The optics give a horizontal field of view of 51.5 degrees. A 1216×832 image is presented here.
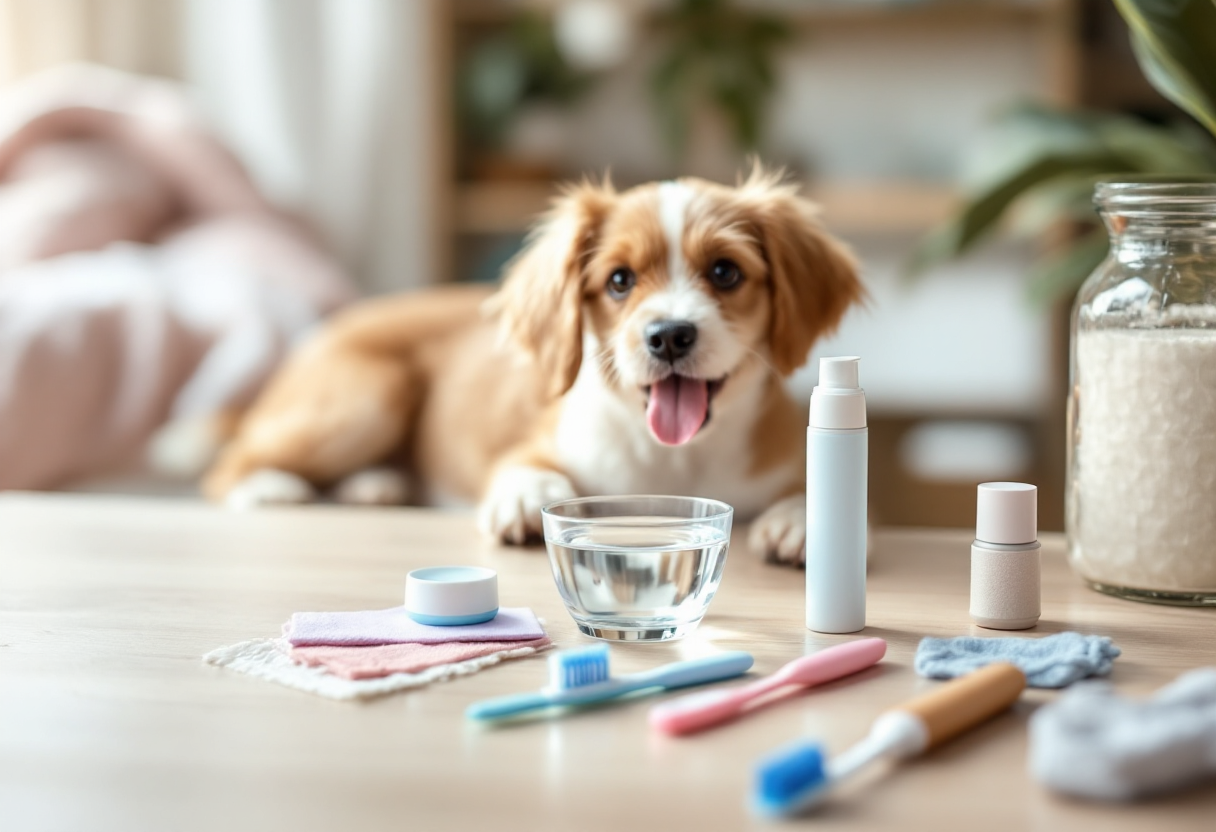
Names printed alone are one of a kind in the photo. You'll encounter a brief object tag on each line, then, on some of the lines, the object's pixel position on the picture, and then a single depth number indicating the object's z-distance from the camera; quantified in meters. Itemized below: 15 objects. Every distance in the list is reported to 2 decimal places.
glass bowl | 0.81
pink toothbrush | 0.65
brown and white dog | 1.21
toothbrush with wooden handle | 0.56
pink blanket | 2.01
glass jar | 0.90
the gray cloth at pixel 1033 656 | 0.74
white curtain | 3.31
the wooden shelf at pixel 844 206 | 3.04
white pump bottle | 0.83
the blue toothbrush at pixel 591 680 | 0.67
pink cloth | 0.74
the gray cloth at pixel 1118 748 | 0.55
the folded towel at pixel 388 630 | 0.81
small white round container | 0.84
